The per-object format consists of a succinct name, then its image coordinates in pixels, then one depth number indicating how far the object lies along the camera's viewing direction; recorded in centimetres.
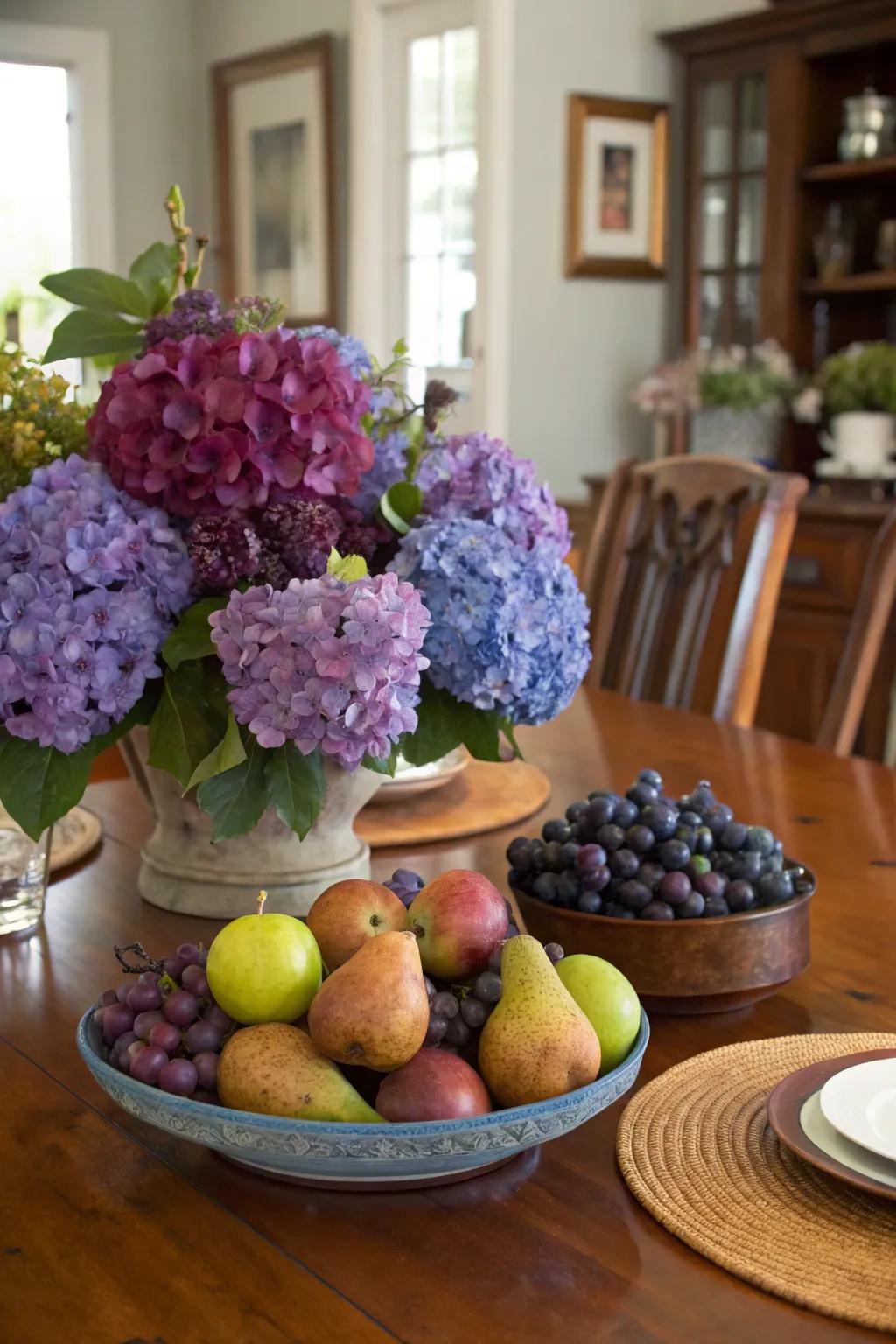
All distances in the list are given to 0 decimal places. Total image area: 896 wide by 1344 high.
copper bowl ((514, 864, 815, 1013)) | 91
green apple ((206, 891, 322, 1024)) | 73
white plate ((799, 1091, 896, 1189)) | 71
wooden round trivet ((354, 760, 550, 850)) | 133
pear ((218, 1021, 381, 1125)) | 69
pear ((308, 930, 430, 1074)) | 69
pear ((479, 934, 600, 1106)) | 71
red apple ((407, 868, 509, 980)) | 78
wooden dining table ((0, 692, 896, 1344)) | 63
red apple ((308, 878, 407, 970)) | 78
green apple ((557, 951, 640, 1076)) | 75
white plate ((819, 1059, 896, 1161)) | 72
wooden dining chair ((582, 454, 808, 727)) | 192
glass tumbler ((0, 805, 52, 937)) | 112
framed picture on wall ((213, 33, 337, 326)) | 484
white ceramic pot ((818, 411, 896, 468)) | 376
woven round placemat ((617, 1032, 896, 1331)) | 66
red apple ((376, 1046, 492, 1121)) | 69
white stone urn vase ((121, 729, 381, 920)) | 109
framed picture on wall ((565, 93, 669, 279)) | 432
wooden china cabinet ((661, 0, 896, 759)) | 361
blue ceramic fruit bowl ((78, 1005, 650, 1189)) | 67
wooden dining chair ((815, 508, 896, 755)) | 176
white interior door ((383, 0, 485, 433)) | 430
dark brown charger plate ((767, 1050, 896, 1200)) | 70
